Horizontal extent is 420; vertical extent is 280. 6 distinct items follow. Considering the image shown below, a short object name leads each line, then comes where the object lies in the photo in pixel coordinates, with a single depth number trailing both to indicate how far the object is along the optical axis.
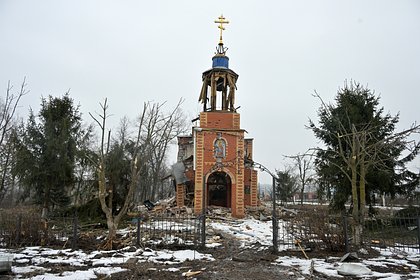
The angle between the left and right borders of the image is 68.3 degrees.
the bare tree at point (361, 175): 10.73
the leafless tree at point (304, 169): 41.18
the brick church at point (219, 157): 23.36
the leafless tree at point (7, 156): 16.94
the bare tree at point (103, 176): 11.45
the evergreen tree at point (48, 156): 18.70
